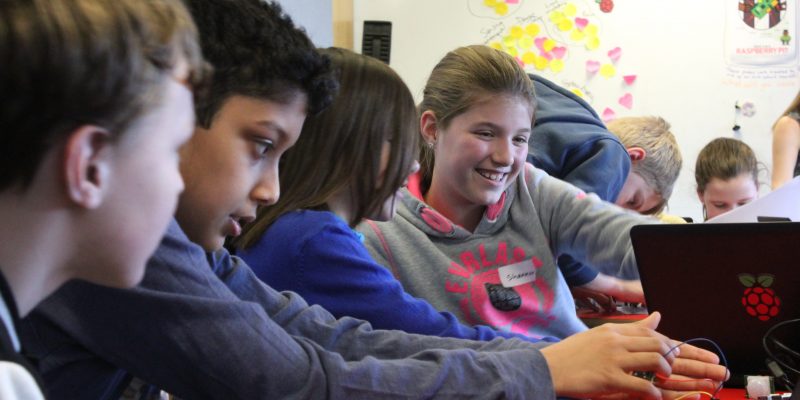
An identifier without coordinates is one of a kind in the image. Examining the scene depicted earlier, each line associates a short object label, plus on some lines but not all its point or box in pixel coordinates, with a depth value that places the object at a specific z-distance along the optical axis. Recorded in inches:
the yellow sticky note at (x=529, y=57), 140.5
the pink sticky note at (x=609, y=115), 139.5
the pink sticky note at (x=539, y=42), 140.3
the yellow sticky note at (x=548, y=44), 140.3
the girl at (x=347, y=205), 47.0
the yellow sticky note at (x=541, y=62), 140.5
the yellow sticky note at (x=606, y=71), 139.5
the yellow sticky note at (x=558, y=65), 140.3
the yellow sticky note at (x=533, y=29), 140.3
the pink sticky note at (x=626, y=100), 139.2
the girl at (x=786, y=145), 113.3
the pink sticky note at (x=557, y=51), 140.3
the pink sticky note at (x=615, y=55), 139.2
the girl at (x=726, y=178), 106.6
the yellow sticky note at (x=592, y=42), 139.5
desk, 42.8
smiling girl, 62.1
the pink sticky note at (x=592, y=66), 139.7
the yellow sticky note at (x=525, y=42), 140.5
